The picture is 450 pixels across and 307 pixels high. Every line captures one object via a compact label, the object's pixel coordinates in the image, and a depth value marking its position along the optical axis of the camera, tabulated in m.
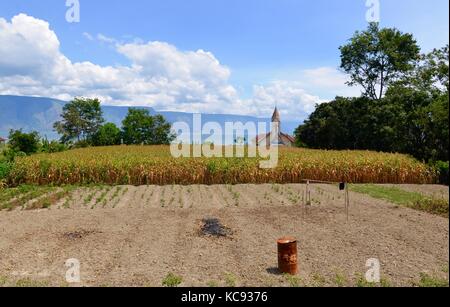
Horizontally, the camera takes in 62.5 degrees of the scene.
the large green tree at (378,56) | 42.62
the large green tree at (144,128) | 71.75
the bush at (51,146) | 44.01
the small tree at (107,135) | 65.78
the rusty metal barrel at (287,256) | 6.36
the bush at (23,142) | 40.91
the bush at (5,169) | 18.05
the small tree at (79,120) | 76.88
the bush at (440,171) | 17.84
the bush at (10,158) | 20.90
